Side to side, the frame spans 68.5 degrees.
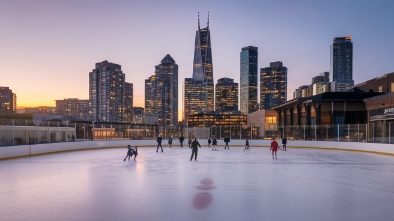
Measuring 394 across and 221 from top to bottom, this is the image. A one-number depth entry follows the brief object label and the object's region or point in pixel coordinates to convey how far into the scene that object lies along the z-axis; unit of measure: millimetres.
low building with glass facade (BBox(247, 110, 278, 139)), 36250
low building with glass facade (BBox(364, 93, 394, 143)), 27605
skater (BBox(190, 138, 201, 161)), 17728
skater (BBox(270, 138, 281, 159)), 19406
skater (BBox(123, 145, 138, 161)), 18438
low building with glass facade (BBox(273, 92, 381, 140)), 46719
